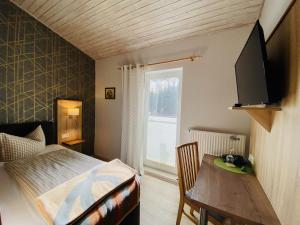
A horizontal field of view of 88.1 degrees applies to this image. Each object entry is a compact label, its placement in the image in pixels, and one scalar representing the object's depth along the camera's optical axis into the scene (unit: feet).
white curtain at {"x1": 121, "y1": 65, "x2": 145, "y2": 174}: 9.60
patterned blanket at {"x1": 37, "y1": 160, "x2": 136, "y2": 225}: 3.40
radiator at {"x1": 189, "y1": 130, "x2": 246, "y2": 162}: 6.70
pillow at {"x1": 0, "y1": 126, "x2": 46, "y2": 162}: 6.96
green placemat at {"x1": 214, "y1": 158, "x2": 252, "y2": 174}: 4.93
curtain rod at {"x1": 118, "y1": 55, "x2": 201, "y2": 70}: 7.87
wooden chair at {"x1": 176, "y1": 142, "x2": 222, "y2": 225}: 4.99
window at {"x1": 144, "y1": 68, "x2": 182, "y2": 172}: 9.33
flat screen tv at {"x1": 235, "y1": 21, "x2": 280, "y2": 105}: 3.03
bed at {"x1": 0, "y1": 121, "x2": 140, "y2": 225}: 5.06
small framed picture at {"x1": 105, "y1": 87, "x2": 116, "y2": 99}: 11.38
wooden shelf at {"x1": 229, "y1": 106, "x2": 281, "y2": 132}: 3.78
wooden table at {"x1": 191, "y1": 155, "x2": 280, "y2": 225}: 2.97
